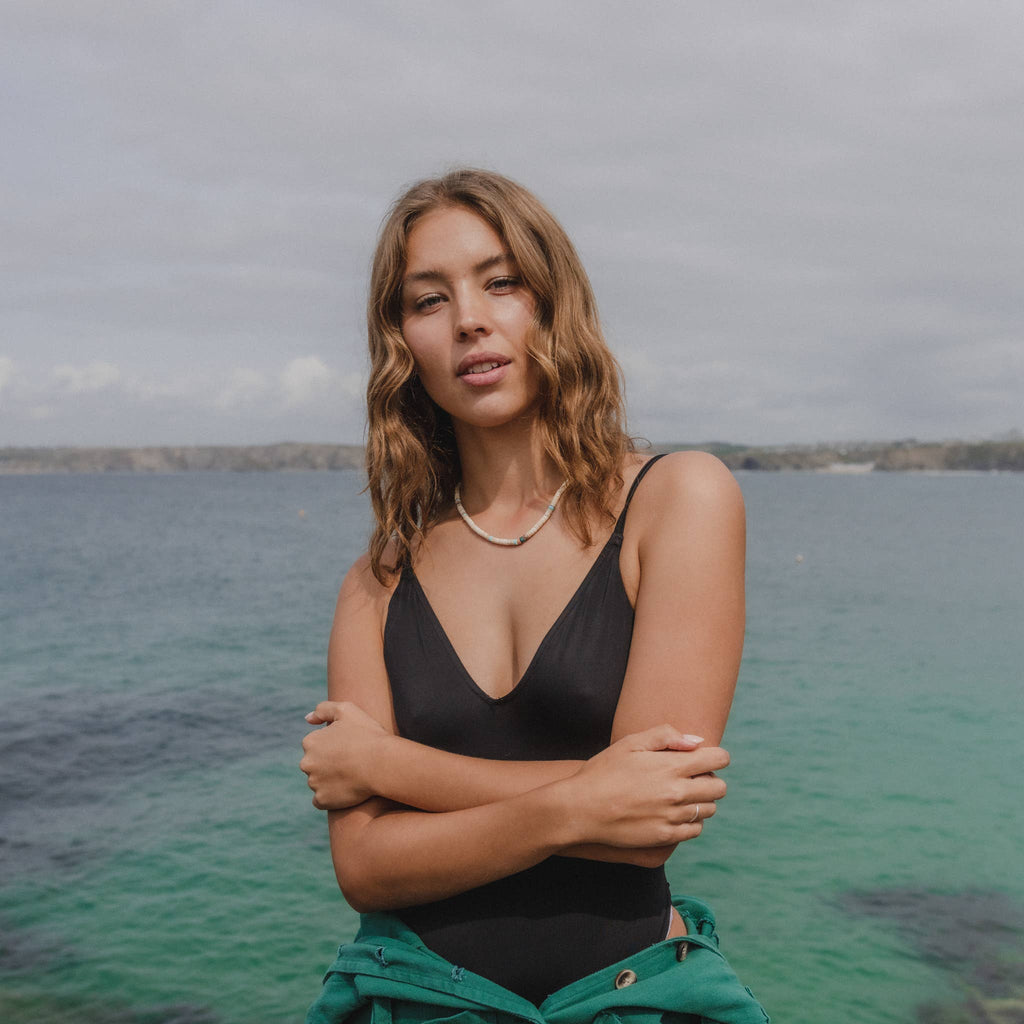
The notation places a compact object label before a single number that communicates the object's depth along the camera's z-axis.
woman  2.14
